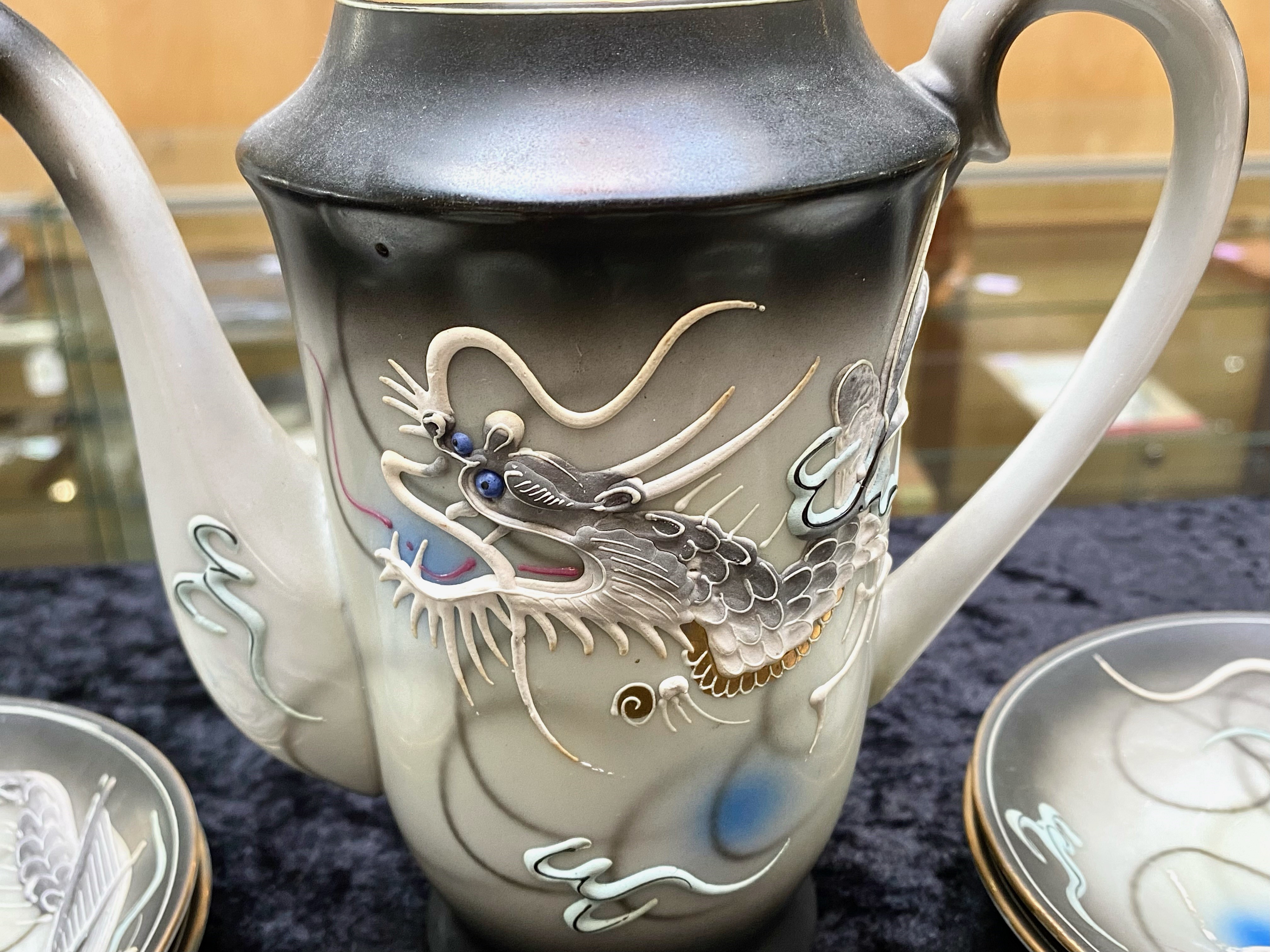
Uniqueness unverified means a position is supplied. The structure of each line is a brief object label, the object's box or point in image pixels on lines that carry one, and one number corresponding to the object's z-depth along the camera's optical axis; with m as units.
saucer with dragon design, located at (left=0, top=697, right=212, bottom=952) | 0.48
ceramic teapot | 0.34
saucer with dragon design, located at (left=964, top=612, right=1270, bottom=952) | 0.51
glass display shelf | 0.97
